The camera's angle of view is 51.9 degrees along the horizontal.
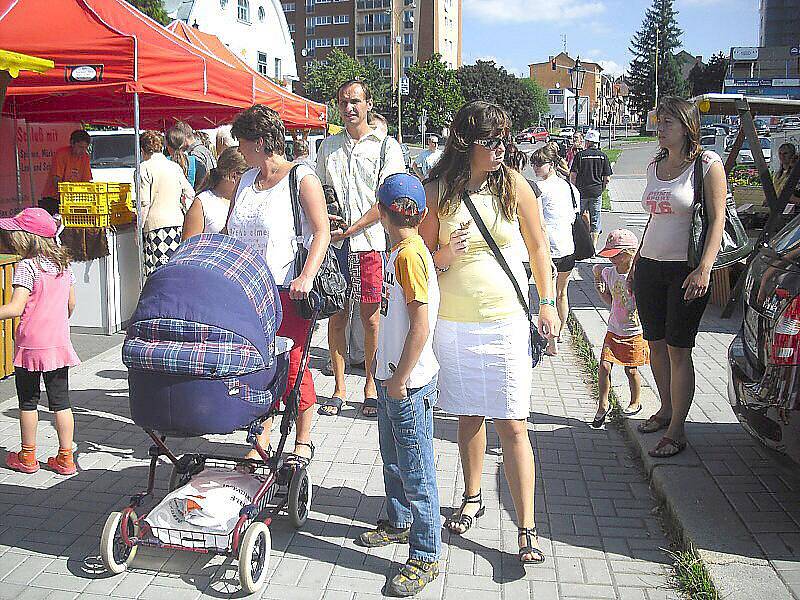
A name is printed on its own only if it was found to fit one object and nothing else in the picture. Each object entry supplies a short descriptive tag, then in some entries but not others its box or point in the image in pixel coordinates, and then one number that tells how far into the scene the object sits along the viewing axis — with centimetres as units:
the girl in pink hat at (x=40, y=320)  453
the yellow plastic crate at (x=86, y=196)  843
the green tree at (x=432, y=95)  7994
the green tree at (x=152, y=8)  3584
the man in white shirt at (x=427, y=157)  1921
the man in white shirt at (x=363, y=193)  598
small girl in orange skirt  565
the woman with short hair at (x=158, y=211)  858
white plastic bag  357
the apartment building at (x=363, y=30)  11156
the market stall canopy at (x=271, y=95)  1188
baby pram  337
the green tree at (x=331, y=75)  7219
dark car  385
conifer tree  11162
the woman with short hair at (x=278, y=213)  429
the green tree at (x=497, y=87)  9588
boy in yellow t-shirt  334
